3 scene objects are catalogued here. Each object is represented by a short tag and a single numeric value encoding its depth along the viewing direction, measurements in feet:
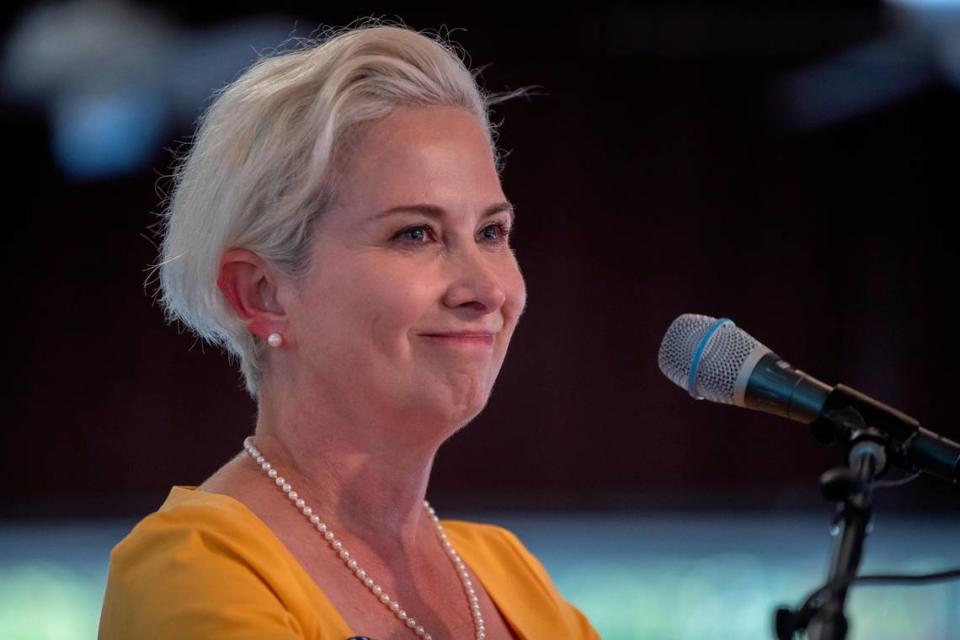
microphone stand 13.60
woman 14.39
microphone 13.87
